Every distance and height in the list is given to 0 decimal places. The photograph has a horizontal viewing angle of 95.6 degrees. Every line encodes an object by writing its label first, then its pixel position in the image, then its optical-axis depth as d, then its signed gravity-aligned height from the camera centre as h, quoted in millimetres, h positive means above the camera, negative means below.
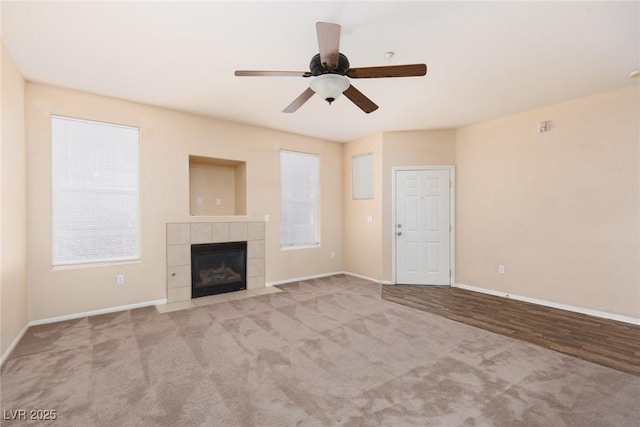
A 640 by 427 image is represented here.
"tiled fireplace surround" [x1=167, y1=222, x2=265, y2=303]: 4277 -514
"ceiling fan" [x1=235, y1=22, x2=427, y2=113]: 2083 +1054
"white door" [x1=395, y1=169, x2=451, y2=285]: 5234 -299
